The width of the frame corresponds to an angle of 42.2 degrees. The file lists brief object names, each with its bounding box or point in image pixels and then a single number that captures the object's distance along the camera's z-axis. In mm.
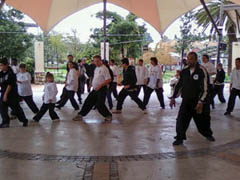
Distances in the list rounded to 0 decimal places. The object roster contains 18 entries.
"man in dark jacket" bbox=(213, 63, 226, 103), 11602
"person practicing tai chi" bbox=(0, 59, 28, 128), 7199
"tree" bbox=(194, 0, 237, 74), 24406
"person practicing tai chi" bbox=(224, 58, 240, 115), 8953
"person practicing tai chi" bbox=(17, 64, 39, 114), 8766
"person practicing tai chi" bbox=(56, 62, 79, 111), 9750
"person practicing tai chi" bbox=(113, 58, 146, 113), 9414
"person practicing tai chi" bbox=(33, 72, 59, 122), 7973
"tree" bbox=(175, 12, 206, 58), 29656
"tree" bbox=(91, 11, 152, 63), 24938
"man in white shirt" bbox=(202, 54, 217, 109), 9609
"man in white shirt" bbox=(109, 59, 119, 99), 11602
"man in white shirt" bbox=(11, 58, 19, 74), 10966
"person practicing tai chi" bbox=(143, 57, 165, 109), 10406
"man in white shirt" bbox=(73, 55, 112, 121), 7977
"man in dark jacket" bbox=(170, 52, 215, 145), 5824
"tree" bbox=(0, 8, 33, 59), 22688
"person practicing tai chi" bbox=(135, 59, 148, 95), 10774
